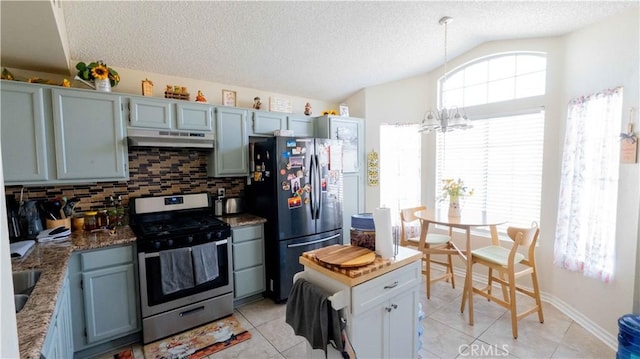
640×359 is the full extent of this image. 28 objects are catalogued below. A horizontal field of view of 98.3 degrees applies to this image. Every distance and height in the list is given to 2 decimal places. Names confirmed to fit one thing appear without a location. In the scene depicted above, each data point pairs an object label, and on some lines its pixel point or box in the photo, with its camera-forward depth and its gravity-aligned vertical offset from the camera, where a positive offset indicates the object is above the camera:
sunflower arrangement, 2.35 +0.83
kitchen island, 1.42 -0.76
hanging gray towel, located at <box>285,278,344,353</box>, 1.39 -0.80
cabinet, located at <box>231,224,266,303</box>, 2.84 -1.01
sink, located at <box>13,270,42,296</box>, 1.58 -0.66
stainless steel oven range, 2.31 -0.88
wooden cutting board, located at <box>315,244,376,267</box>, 1.49 -0.53
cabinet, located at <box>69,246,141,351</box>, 2.08 -1.01
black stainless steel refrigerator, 2.91 -0.37
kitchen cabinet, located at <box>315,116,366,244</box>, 3.66 +0.15
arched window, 3.06 +0.33
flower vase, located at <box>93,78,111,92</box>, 2.38 +0.71
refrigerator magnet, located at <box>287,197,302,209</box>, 2.95 -0.39
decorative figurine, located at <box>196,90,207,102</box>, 2.94 +0.73
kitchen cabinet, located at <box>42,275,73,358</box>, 1.25 -0.88
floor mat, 2.23 -1.50
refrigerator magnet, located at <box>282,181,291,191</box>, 2.91 -0.22
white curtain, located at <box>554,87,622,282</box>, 2.23 -0.21
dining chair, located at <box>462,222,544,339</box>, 2.41 -0.92
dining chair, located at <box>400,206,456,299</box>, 3.11 -0.90
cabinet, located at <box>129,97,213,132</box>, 2.54 +0.51
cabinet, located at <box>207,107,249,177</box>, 2.98 +0.22
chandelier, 2.48 +0.38
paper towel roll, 1.62 -0.41
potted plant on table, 3.01 -0.35
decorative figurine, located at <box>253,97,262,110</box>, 3.38 +0.76
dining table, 2.65 -0.58
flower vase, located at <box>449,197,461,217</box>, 3.02 -0.47
